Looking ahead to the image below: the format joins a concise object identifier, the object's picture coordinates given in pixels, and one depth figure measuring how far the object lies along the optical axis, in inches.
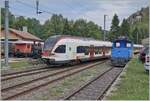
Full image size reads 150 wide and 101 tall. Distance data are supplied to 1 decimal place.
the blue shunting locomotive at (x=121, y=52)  568.3
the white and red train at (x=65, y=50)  488.4
